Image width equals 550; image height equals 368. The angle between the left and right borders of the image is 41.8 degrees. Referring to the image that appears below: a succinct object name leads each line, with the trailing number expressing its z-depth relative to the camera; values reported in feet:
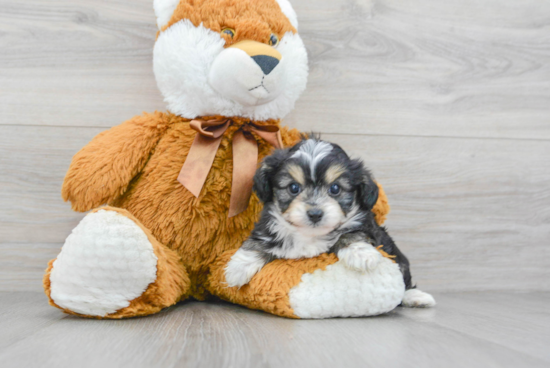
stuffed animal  2.23
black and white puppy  2.28
